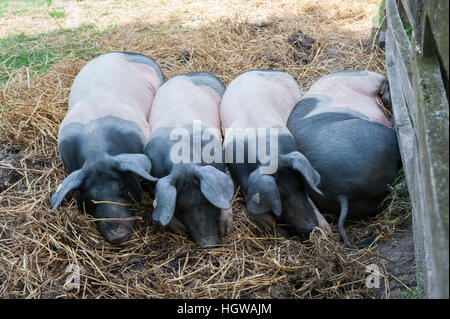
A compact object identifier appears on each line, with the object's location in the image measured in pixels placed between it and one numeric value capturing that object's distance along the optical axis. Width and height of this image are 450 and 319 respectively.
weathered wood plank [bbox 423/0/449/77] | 2.06
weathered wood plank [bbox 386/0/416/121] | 3.14
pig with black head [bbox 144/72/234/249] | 3.32
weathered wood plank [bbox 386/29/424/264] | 2.76
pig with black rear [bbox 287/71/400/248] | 3.52
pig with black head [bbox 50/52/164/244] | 3.53
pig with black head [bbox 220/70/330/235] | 3.40
